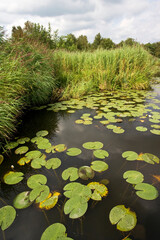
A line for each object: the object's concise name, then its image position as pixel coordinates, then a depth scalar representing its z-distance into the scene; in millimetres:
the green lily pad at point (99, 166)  1524
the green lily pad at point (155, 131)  2210
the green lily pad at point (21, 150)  1849
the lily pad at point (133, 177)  1349
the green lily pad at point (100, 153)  1693
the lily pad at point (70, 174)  1408
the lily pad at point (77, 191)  1195
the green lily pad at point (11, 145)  1955
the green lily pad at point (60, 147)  1888
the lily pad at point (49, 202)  1150
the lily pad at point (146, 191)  1197
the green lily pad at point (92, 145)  1903
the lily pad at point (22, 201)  1167
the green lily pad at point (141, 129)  2314
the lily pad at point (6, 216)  1020
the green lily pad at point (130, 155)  1665
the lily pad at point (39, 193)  1198
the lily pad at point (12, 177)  1401
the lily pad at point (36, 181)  1327
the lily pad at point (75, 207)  1059
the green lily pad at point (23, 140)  2092
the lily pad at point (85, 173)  1429
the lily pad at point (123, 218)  990
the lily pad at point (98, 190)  1216
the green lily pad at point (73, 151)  1783
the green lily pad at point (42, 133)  2287
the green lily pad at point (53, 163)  1578
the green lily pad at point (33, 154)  1737
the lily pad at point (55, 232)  916
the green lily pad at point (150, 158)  1628
